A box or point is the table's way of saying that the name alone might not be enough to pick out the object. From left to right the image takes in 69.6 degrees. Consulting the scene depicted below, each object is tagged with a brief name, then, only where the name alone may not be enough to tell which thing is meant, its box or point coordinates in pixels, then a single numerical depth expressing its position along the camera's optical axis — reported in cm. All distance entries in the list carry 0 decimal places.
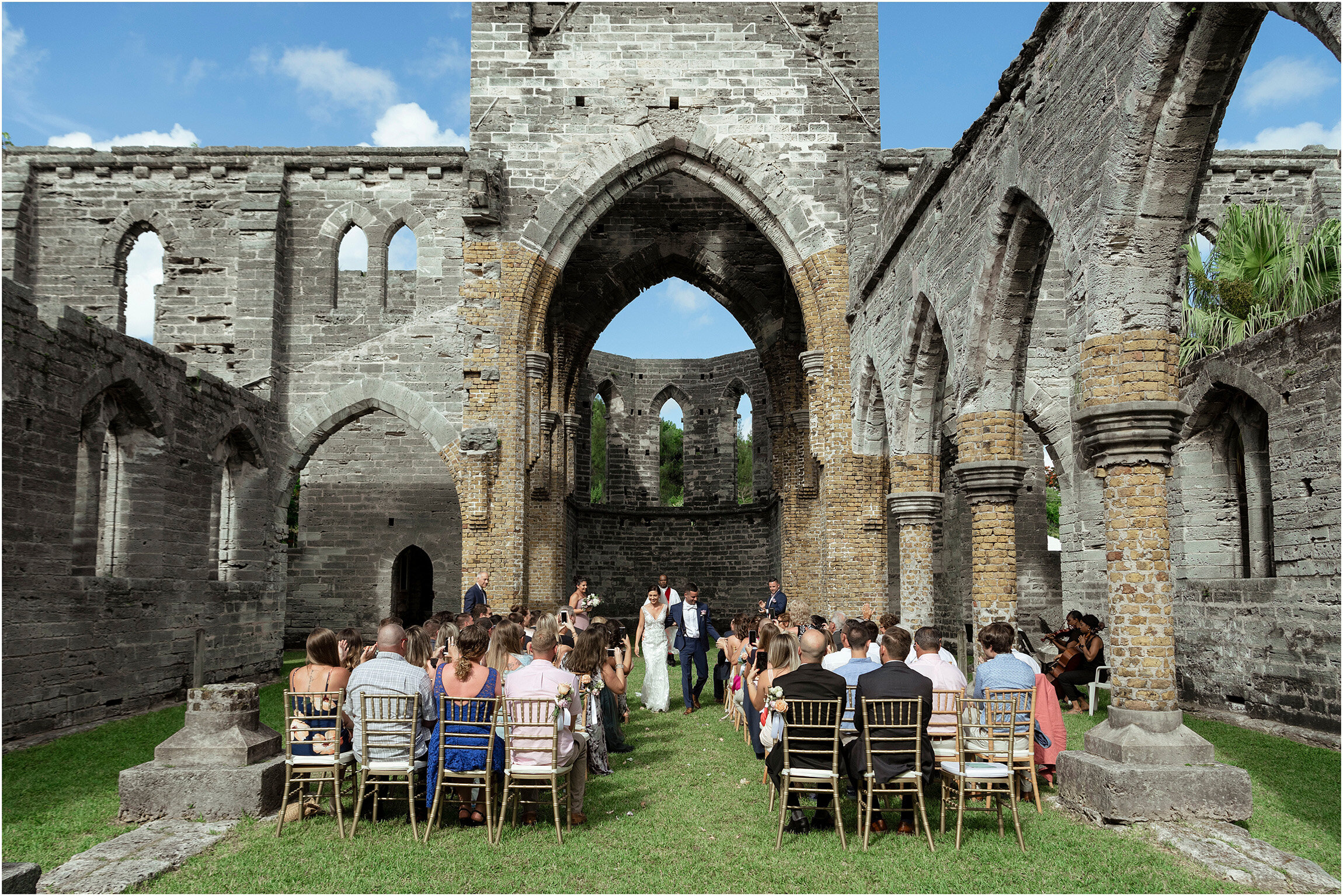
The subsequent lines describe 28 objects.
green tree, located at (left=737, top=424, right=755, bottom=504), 3911
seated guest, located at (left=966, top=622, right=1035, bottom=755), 644
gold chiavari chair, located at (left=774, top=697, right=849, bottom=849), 586
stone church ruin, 689
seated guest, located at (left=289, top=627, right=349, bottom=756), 623
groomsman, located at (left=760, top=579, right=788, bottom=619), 1283
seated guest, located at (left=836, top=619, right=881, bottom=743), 681
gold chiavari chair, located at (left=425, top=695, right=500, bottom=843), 598
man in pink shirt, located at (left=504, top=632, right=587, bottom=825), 600
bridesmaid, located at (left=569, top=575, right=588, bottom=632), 1080
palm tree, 1030
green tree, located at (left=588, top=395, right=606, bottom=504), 3697
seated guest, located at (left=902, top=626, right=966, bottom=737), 617
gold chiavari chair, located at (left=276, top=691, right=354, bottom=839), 608
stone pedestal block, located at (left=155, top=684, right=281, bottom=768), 646
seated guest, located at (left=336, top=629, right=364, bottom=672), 727
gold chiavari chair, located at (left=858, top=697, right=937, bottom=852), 573
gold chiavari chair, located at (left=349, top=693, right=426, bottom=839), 595
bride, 1163
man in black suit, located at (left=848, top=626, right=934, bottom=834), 587
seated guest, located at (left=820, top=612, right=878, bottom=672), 728
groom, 1202
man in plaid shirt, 615
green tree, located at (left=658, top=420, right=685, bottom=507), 3878
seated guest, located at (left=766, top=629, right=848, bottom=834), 600
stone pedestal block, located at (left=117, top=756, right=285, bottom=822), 632
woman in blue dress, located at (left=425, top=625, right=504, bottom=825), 608
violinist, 1170
